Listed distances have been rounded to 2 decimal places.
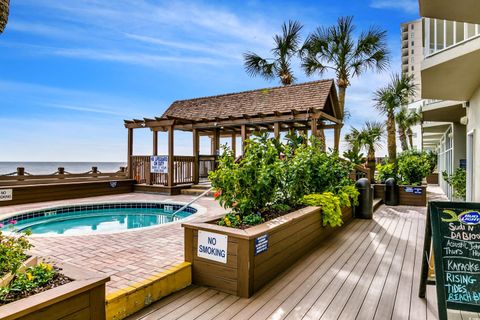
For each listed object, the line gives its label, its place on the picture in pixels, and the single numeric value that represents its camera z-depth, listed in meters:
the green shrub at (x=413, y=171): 9.36
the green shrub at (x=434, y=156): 17.47
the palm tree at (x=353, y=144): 7.61
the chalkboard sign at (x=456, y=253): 2.33
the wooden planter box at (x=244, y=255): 2.82
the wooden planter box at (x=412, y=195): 8.60
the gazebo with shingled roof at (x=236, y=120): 10.56
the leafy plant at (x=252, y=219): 3.36
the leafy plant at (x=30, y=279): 1.73
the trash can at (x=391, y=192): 8.69
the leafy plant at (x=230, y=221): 3.27
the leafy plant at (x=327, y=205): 4.78
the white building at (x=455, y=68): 3.57
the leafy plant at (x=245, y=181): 3.56
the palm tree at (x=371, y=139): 11.46
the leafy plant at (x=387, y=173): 9.79
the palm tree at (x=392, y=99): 13.25
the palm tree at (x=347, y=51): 13.15
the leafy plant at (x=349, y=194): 5.62
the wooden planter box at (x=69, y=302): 1.55
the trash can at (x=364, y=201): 6.69
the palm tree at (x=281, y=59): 15.70
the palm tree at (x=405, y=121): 19.35
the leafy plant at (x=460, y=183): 7.09
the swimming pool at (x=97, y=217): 6.49
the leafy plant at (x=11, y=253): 1.82
